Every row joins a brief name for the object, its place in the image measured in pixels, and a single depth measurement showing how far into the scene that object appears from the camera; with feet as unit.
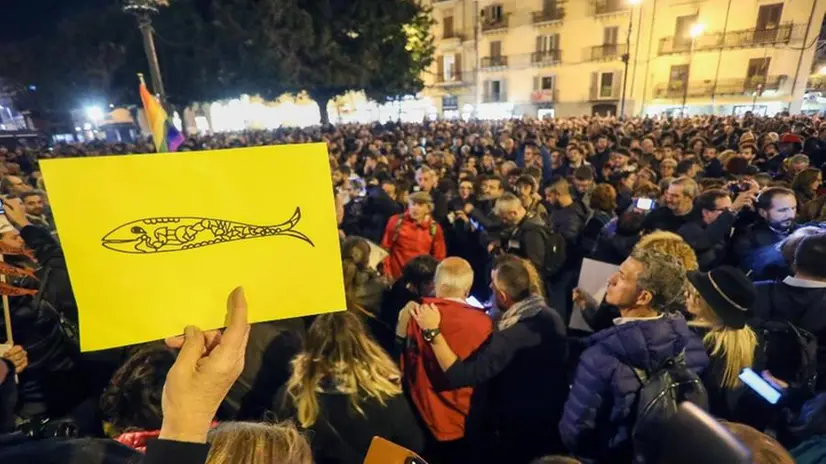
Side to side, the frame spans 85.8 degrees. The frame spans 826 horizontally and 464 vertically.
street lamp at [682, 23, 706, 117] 93.92
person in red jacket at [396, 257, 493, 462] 7.95
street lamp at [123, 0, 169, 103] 23.79
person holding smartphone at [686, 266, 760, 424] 6.89
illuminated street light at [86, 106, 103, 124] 90.99
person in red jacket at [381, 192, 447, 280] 14.65
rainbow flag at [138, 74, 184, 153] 16.31
